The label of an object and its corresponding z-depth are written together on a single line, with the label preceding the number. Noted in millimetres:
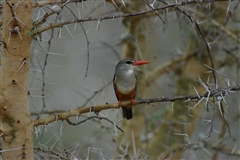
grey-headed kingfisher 10062
